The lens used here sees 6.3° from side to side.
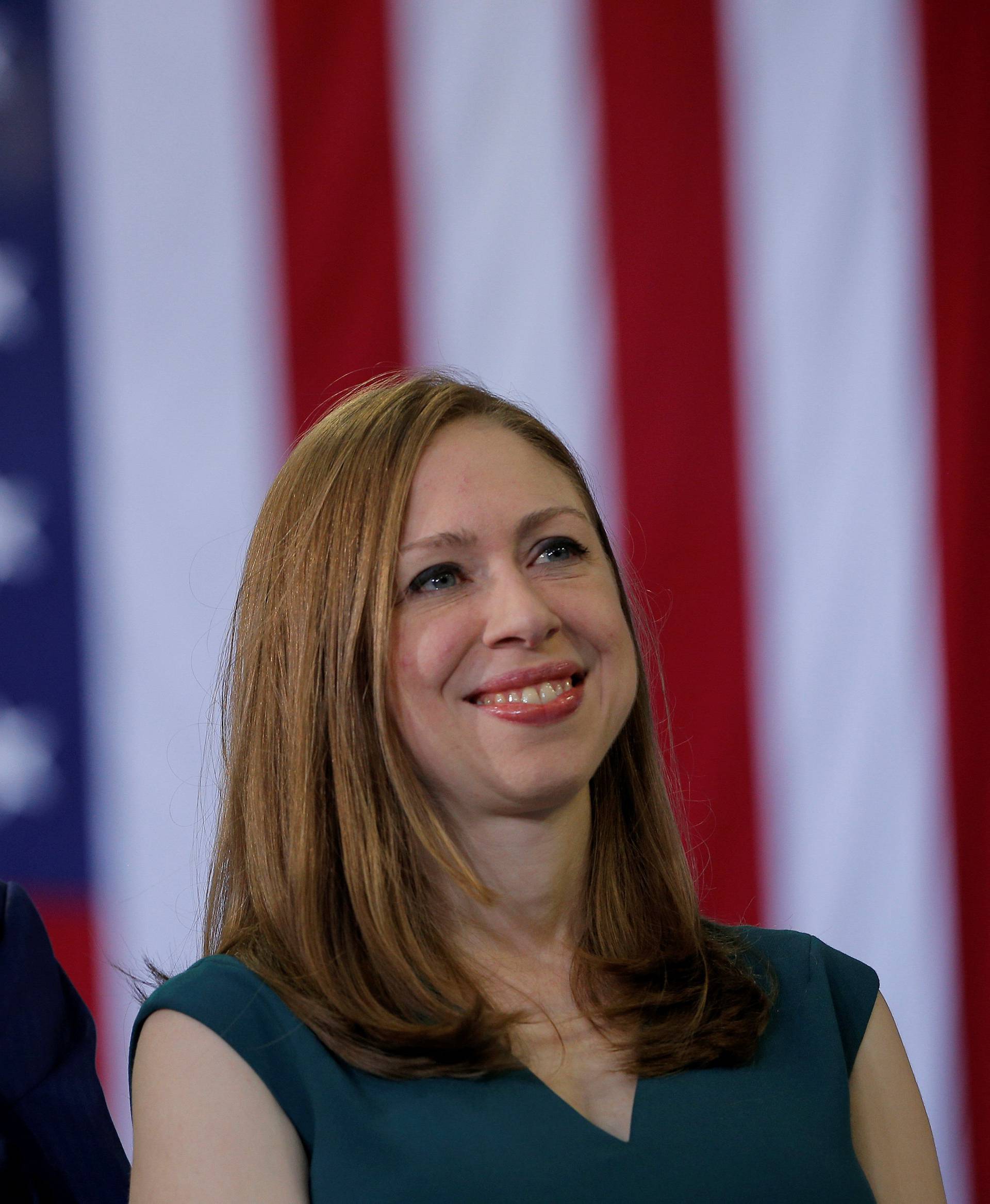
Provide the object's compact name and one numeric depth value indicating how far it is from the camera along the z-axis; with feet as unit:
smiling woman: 12.33
